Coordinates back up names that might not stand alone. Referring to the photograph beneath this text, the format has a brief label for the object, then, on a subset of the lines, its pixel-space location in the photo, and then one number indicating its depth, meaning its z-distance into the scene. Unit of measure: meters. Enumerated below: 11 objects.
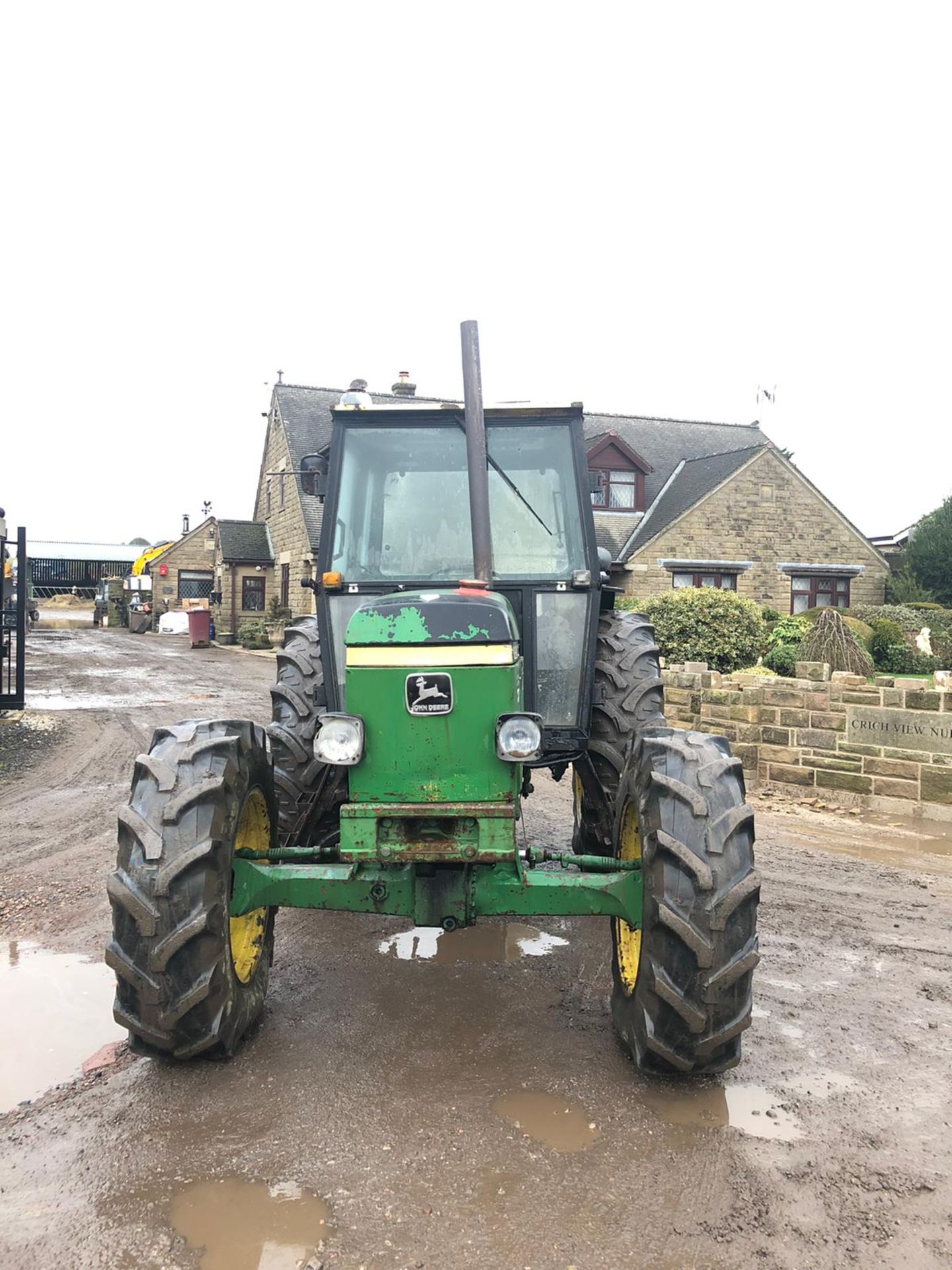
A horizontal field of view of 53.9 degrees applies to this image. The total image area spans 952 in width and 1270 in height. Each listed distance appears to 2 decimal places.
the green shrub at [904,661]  17.22
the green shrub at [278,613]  28.47
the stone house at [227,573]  31.05
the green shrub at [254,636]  27.89
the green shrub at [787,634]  15.52
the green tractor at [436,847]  3.12
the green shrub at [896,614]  20.77
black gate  10.80
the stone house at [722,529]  23.62
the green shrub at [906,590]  24.86
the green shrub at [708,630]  14.40
